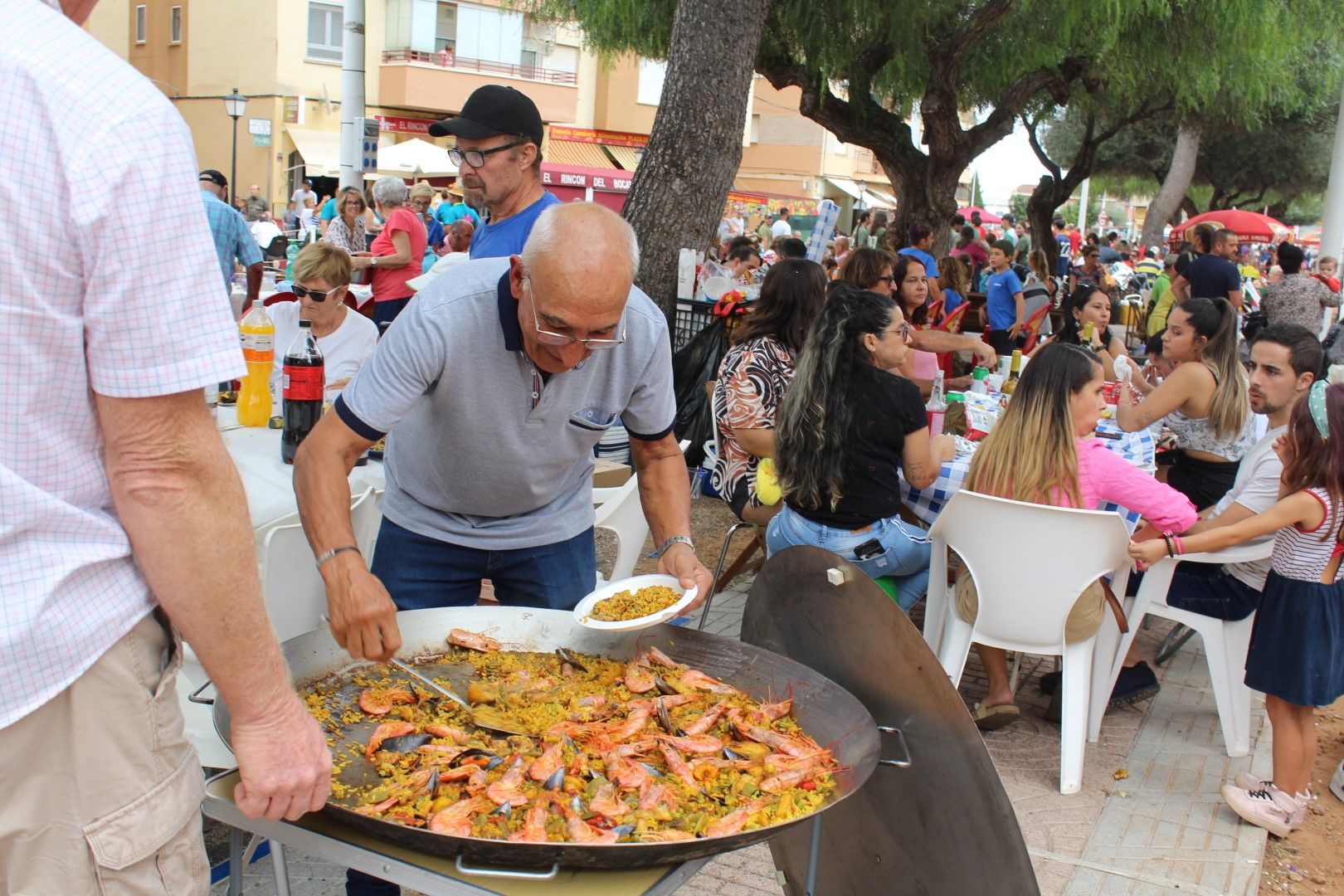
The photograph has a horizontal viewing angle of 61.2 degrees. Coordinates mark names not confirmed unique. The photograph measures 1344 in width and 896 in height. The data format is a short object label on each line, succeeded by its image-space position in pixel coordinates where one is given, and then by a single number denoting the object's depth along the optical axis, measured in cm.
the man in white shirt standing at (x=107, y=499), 128
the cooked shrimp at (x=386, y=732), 213
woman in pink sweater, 438
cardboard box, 514
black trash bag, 775
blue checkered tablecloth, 493
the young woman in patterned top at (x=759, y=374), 546
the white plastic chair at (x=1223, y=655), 467
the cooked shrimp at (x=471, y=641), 257
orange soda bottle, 438
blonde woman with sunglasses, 509
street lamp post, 2544
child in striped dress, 401
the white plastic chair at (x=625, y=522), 417
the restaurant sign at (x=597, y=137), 4072
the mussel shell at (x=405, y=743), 213
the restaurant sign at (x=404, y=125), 3584
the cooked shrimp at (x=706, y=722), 228
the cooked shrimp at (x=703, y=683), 246
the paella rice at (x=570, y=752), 192
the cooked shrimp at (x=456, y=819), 182
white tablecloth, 349
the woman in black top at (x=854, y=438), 459
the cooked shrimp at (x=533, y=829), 179
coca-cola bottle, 384
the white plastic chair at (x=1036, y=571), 417
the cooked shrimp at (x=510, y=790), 195
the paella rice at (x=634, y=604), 253
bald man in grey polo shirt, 235
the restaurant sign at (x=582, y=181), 3422
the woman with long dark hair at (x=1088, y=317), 829
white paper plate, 245
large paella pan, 177
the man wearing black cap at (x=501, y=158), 451
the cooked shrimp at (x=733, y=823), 191
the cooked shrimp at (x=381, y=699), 230
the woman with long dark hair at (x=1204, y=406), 579
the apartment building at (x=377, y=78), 3341
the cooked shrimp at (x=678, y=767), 209
